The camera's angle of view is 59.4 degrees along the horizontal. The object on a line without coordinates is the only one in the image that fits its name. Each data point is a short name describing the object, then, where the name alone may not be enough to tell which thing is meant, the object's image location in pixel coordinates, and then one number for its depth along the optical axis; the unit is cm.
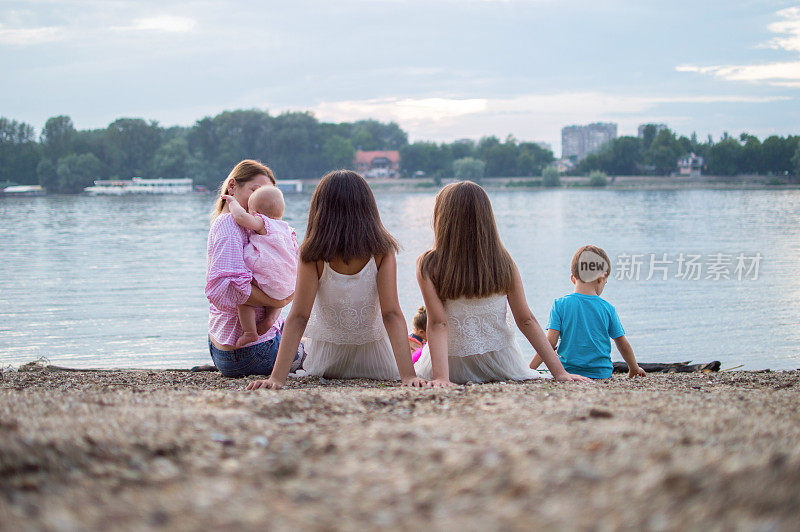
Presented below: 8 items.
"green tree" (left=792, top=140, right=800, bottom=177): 6369
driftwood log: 752
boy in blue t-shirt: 551
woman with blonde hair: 502
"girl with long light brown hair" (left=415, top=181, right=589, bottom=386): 483
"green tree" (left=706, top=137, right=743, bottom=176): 8175
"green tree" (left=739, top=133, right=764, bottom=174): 7206
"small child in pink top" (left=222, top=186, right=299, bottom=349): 515
